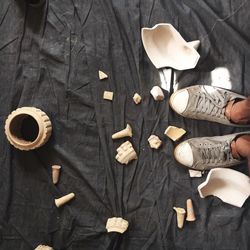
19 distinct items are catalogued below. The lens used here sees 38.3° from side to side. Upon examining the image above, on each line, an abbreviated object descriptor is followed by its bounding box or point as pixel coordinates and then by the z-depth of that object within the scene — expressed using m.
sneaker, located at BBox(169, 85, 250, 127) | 1.13
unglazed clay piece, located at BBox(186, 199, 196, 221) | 1.13
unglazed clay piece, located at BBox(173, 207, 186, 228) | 1.13
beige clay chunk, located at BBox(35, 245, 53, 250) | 1.14
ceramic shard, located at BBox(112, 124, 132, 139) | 1.16
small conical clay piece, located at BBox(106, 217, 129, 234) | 1.12
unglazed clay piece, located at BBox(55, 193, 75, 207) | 1.17
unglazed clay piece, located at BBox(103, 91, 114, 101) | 1.19
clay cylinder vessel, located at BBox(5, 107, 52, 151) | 1.13
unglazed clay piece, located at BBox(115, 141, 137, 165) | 1.16
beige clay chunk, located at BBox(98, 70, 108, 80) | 1.19
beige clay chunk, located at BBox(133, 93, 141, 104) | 1.18
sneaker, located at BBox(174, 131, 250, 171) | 1.13
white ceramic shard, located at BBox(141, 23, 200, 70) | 1.16
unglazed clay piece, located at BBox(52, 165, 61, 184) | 1.18
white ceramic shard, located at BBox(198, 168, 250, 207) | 1.12
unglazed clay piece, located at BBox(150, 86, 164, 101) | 1.15
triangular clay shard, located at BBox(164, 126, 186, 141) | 1.16
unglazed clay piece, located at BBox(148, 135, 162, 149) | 1.16
